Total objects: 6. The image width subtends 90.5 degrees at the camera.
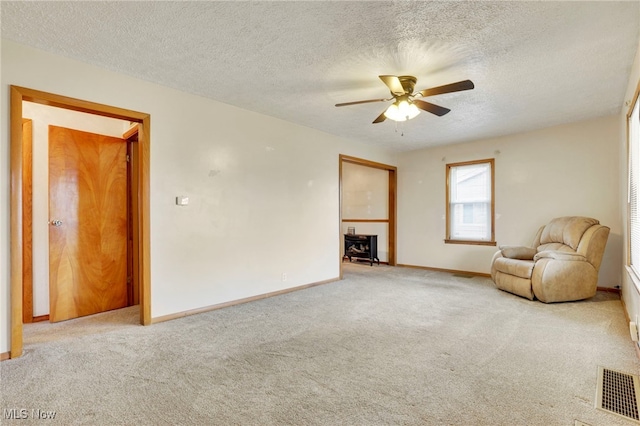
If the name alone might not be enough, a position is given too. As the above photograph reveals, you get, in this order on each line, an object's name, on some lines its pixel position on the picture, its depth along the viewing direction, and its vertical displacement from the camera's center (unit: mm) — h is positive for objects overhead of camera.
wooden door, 3529 -127
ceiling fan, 2878 +1131
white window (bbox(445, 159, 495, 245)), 5895 +184
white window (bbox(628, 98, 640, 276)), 2818 +257
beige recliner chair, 3977 -720
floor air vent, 1798 -1121
